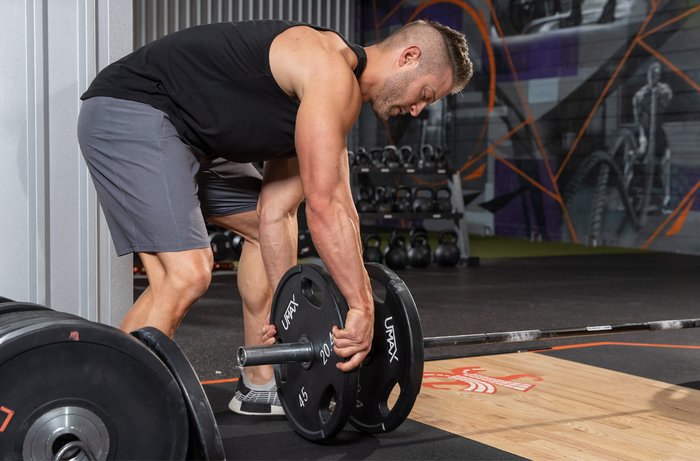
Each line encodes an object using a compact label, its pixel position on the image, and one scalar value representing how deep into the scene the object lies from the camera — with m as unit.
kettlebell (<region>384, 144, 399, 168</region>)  6.54
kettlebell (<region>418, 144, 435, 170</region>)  6.55
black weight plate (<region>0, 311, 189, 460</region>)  1.33
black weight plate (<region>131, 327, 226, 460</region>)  1.41
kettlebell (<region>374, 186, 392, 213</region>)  6.45
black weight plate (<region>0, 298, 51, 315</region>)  1.62
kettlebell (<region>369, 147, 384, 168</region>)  6.43
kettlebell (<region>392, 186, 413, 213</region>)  6.52
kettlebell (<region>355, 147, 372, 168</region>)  6.39
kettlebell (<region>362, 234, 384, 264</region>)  5.96
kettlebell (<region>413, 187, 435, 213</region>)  6.50
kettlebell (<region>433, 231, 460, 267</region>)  6.35
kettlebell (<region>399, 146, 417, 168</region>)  6.68
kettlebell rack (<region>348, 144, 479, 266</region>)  6.40
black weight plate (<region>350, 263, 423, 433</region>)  1.82
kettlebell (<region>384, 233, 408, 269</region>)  6.12
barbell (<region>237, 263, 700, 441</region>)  1.82
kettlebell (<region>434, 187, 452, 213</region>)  6.54
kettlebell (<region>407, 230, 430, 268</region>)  6.29
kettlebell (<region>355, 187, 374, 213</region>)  6.39
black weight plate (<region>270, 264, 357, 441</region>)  1.80
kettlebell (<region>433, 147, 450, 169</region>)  6.64
